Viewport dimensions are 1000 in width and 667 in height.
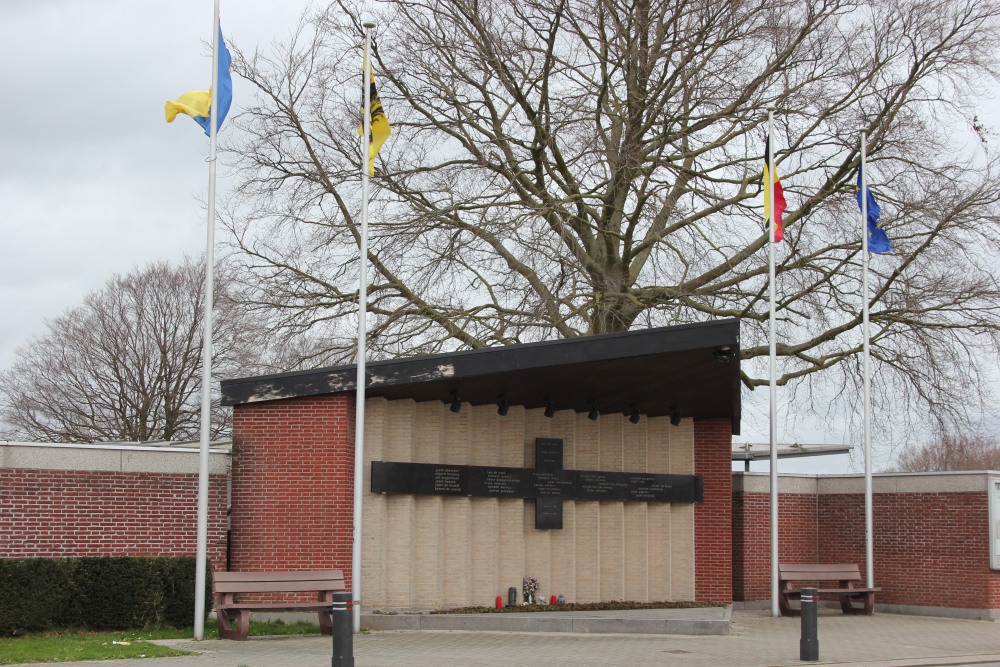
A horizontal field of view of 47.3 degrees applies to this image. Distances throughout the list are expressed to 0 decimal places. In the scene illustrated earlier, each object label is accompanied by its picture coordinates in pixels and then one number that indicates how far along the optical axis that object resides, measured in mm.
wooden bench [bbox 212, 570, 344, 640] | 15109
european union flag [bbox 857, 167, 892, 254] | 22297
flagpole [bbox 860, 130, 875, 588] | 21531
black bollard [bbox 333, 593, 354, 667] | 11672
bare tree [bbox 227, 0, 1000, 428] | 23250
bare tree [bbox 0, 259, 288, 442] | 42188
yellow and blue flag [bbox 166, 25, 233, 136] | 15930
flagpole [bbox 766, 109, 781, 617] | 20142
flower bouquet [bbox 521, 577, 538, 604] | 19344
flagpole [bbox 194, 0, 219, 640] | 14750
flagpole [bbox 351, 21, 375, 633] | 15836
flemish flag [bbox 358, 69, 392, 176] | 17094
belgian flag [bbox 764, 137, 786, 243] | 20812
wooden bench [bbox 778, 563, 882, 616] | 21094
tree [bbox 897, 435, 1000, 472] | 57531
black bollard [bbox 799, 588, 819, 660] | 14258
